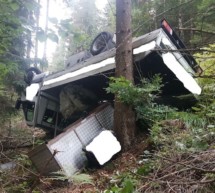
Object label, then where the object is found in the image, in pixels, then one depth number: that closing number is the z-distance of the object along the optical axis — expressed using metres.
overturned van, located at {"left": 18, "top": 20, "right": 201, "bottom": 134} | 4.44
